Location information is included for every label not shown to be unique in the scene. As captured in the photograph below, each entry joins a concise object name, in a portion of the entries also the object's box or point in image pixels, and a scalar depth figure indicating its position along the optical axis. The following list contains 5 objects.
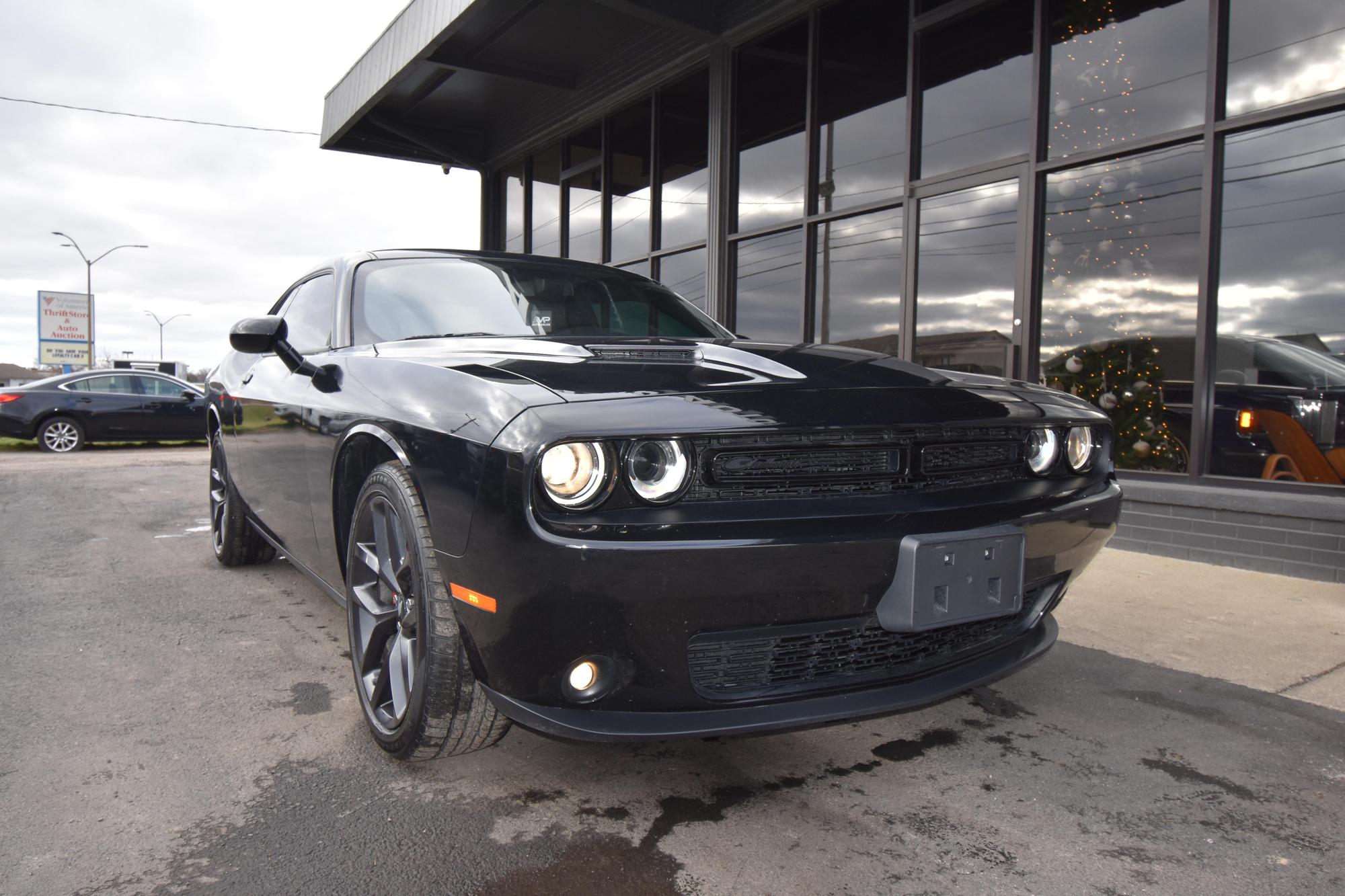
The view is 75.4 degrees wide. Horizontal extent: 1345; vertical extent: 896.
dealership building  4.65
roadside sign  45.00
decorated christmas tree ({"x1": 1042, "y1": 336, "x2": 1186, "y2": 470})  5.20
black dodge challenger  1.61
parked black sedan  12.02
